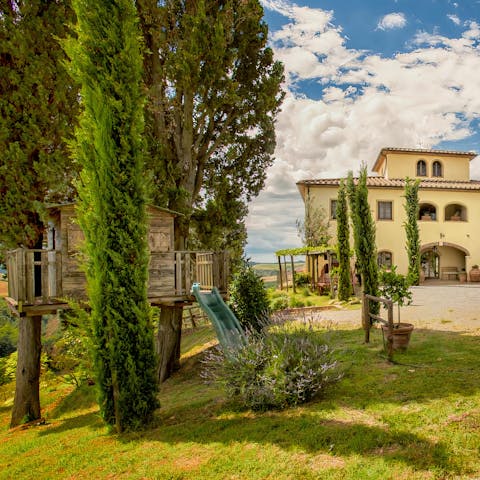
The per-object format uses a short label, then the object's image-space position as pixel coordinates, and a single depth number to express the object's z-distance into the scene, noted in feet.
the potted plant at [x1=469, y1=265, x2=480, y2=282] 80.64
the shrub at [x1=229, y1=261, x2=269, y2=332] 37.58
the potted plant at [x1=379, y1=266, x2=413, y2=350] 24.98
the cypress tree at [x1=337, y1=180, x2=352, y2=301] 57.72
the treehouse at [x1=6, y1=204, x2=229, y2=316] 24.47
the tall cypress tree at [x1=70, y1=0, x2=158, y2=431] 19.02
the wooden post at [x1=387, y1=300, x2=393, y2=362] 22.74
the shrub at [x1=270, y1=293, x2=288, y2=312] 54.80
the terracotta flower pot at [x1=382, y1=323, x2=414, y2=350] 24.91
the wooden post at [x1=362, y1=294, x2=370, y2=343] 28.78
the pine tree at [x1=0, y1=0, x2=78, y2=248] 30.09
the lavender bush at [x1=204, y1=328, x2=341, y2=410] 17.89
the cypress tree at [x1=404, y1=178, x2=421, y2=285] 74.33
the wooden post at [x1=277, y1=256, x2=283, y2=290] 77.82
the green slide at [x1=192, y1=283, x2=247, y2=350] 31.04
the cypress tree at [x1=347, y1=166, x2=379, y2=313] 36.91
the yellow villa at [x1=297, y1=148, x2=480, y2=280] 80.48
